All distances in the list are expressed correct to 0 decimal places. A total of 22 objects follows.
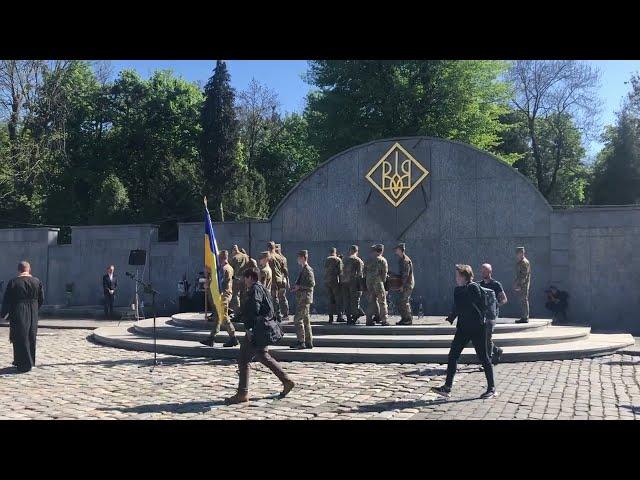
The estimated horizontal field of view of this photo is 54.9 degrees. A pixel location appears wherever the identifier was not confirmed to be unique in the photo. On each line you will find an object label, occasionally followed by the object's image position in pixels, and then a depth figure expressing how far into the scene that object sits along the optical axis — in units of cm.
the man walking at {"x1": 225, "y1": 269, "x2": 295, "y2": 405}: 827
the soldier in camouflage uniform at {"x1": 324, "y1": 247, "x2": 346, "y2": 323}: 1501
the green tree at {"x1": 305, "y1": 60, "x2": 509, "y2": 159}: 3494
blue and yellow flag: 1238
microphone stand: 1176
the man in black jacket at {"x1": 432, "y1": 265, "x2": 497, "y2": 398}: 860
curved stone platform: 1221
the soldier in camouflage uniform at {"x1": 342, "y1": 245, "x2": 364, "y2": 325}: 1462
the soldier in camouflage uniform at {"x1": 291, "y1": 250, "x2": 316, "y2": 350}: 1222
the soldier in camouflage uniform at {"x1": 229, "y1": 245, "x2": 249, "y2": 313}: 1460
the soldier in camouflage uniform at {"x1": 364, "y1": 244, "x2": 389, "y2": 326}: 1387
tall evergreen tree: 4484
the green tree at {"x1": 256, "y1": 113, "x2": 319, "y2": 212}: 4944
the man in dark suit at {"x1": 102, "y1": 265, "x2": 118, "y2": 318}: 2220
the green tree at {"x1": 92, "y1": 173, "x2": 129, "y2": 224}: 3903
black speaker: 2127
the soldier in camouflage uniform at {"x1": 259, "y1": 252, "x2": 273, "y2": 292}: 1285
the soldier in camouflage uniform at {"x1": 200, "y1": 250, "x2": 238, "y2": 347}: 1274
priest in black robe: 1103
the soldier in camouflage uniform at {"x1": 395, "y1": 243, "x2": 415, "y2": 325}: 1407
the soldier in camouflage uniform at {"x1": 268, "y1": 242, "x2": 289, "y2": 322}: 1512
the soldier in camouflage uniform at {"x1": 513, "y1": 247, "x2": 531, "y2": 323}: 1496
